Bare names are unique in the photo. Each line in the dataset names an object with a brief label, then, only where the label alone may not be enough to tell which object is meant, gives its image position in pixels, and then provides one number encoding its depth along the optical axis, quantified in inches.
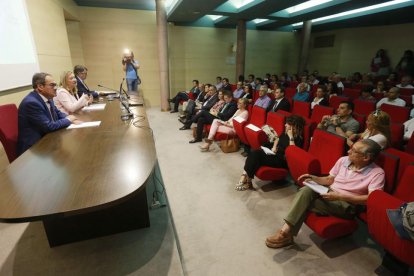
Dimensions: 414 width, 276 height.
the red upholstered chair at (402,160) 74.1
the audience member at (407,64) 291.4
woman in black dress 108.3
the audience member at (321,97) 171.2
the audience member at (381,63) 324.8
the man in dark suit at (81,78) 162.4
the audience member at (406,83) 227.1
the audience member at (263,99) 178.5
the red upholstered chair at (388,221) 56.2
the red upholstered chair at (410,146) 100.7
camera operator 265.0
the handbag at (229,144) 159.9
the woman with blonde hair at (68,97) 124.3
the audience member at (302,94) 194.2
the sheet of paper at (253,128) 126.8
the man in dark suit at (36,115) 89.0
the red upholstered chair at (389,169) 73.5
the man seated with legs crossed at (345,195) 72.2
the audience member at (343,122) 121.4
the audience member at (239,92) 250.3
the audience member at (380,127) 90.9
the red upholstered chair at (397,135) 109.7
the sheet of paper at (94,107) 137.0
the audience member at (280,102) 163.6
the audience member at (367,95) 187.7
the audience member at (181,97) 294.8
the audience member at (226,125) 162.1
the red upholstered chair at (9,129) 84.5
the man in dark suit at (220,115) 178.7
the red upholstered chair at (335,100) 171.3
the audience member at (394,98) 159.6
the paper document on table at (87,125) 99.7
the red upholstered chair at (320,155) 88.8
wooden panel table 45.6
